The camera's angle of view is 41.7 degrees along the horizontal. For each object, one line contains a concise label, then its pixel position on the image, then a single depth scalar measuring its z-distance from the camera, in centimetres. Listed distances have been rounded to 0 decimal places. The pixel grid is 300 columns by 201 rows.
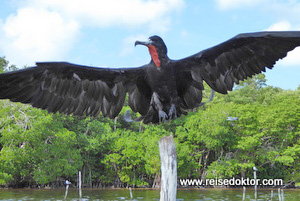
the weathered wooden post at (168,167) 523
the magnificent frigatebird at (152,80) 524
